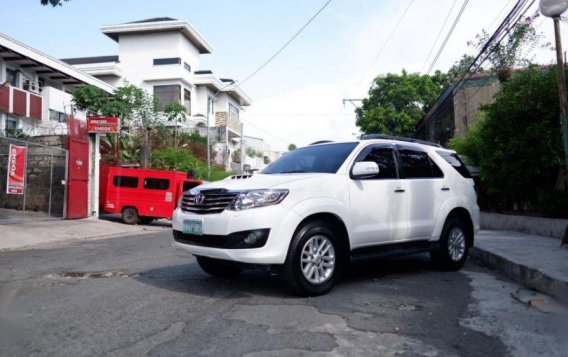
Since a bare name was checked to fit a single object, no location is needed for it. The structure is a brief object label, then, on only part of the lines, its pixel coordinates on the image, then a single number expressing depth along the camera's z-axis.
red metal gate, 17.89
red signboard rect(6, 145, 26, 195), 15.06
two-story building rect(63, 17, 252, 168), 37.25
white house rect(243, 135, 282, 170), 55.57
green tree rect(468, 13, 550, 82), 17.92
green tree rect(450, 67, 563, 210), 10.96
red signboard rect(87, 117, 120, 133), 18.81
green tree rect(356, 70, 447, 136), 33.22
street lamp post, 8.11
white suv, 5.18
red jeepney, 19.09
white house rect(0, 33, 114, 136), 23.02
